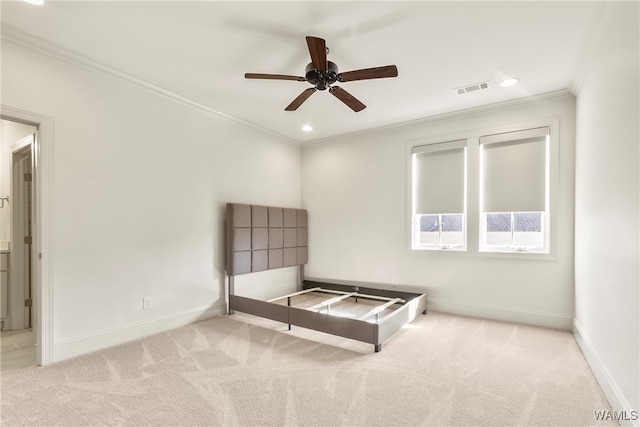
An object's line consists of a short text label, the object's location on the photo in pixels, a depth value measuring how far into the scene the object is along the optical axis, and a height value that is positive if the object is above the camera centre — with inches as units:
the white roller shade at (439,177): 160.4 +18.0
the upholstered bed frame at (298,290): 115.0 -40.3
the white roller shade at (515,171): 140.6 +18.7
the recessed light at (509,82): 122.1 +51.7
